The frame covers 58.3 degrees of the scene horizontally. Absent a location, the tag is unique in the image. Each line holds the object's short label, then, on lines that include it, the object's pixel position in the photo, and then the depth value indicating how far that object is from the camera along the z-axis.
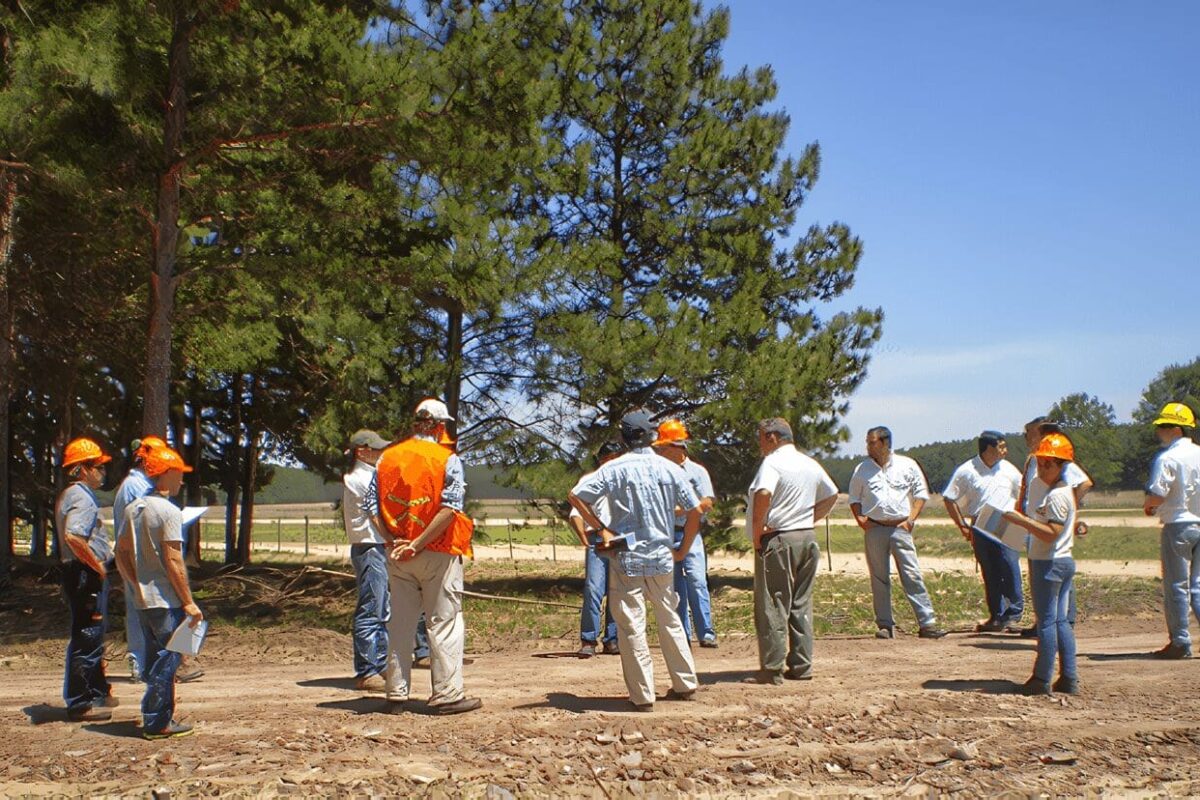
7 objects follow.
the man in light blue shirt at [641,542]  6.84
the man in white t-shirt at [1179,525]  8.96
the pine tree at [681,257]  16.34
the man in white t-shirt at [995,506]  10.91
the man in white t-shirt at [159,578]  6.21
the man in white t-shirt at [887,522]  10.69
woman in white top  7.27
